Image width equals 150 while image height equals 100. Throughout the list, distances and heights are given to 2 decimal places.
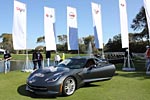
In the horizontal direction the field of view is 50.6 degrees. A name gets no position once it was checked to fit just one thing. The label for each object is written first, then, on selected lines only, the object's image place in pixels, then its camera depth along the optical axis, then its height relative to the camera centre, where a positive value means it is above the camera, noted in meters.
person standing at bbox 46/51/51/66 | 11.75 -0.14
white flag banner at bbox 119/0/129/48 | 11.01 +1.91
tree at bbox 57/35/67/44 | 55.03 +5.16
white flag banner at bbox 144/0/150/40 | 8.11 +2.28
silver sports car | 5.30 -0.83
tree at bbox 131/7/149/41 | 28.07 +5.39
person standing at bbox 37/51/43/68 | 10.74 -0.36
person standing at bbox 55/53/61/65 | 12.11 -0.46
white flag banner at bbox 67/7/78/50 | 12.34 +1.88
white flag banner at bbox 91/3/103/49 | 12.52 +2.18
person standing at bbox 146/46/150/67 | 10.13 -0.17
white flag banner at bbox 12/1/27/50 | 9.97 +1.69
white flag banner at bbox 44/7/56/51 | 11.18 +1.78
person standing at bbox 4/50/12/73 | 10.25 -0.29
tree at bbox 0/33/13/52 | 63.90 +6.11
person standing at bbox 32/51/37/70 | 10.67 -0.39
